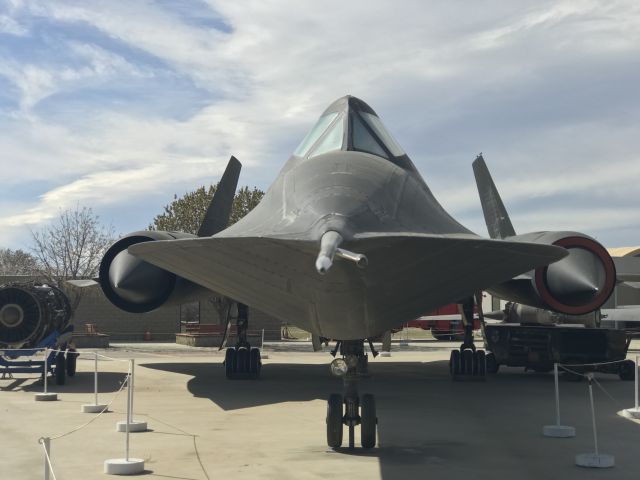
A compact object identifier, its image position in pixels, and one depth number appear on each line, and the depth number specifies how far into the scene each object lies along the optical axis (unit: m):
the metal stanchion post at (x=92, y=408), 10.61
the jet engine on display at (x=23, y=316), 14.10
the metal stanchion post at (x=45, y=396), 11.92
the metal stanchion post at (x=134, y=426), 9.02
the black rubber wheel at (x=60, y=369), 13.59
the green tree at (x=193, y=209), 36.97
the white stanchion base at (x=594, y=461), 7.09
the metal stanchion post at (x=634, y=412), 10.24
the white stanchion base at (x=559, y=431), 8.79
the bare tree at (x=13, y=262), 61.62
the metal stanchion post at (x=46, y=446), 5.55
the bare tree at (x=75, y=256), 34.59
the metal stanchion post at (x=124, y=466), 6.69
